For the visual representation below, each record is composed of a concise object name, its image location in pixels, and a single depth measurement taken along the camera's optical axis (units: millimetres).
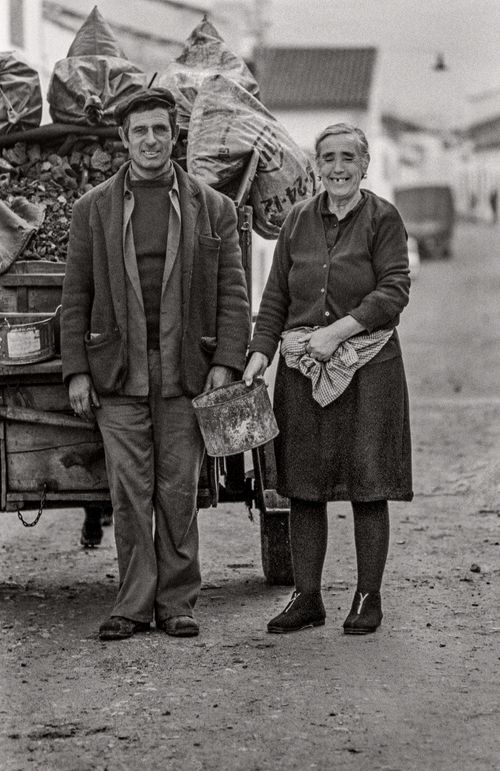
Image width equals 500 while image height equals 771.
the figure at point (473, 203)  89750
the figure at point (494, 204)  73875
